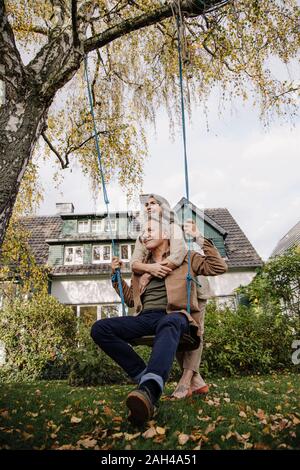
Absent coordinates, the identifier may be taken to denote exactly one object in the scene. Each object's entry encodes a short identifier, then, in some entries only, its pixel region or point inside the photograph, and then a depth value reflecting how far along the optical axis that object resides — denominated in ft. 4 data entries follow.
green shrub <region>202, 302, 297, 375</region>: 23.44
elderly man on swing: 7.09
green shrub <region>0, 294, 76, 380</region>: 27.86
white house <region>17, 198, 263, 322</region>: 46.29
